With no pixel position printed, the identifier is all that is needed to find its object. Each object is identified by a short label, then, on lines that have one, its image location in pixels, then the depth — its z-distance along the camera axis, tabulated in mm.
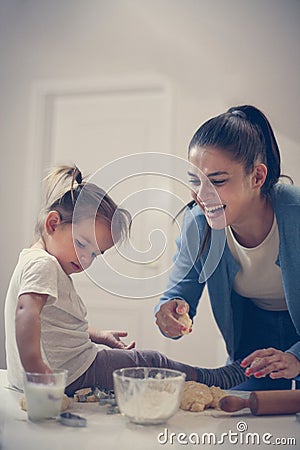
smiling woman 1044
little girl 971
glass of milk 900
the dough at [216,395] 992
